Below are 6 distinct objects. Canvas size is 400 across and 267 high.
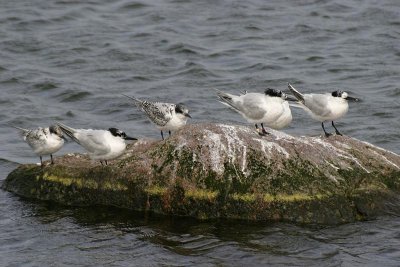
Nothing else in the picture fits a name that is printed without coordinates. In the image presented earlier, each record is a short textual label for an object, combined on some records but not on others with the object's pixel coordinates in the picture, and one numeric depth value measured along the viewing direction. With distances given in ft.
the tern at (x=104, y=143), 63.21
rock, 59.93
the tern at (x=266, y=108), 64.64
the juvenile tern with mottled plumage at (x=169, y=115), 69.31
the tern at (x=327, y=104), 68.85
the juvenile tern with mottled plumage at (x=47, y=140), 68.23
